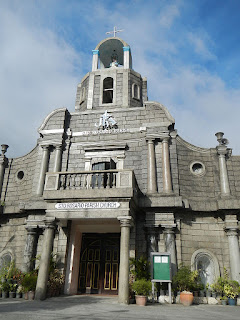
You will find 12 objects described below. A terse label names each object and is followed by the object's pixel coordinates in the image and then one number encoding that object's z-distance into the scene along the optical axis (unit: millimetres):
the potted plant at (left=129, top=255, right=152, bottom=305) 10016
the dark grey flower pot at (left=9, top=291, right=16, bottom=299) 11956
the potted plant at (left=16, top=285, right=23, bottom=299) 11953
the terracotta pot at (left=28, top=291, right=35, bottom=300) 10859
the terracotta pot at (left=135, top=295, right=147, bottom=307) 9870
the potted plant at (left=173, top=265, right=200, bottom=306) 10633
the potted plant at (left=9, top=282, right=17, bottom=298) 11995
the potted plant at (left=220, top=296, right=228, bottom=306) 11244
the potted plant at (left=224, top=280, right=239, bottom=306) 11219
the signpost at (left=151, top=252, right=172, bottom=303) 10906
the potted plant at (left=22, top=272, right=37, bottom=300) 10904
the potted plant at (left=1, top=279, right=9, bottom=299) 12085
